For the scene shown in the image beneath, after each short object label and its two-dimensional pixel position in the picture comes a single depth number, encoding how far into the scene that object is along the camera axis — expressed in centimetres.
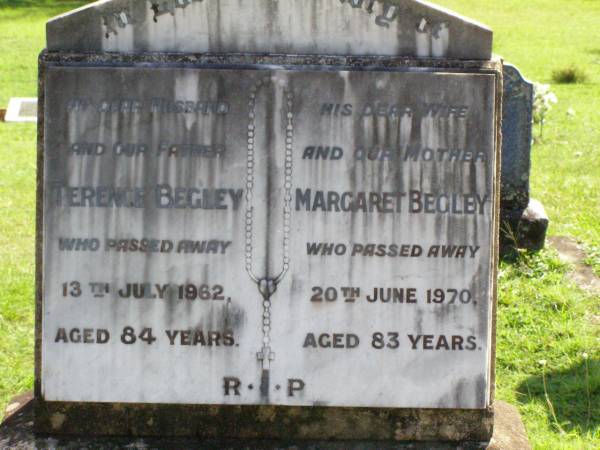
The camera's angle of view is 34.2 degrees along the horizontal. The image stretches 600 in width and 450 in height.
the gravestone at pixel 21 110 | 1223
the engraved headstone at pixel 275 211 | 335
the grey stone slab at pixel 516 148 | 667
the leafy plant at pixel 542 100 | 1066
